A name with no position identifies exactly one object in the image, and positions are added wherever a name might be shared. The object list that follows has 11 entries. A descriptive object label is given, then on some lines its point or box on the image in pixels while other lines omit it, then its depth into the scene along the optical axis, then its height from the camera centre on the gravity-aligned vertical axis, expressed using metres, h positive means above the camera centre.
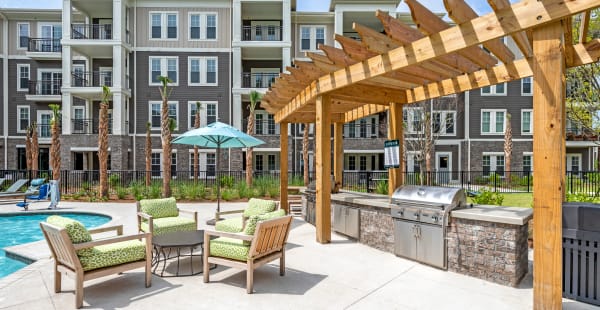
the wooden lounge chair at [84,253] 3.97 -1.26
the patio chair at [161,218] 6.30 -1.30
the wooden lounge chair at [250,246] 4.46 -1.28
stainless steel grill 5.21 -1.05
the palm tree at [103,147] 14.86 +0.19
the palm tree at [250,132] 17.12 +1.01
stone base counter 4.57 -1.25
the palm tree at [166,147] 15.02 +0.19
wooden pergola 3.51 +1.31
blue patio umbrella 7.78 +0.35
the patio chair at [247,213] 6.25 -1.17
